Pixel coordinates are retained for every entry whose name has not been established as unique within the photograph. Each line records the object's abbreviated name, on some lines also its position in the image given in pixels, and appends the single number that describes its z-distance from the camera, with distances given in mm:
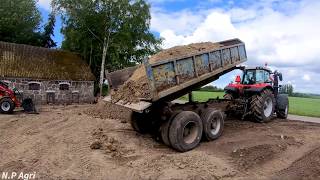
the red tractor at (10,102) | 11424
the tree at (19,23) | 23514
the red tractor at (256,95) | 7964
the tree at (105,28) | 20369
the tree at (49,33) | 25161
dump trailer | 5823
